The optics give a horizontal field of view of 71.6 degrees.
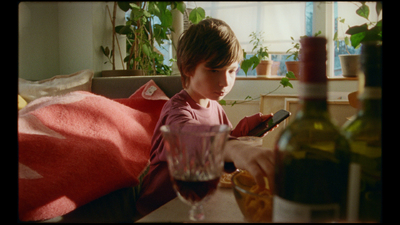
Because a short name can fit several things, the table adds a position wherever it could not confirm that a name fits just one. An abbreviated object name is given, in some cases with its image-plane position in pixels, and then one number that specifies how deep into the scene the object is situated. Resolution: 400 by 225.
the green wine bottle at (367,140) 0.30
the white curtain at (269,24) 2.51
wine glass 0.36
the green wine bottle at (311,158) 0.28
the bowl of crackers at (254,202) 0.36
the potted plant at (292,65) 2.31
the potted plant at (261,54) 2.46
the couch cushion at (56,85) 1.61
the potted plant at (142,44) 2.02
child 0.77
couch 0.75
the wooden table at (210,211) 0.42
